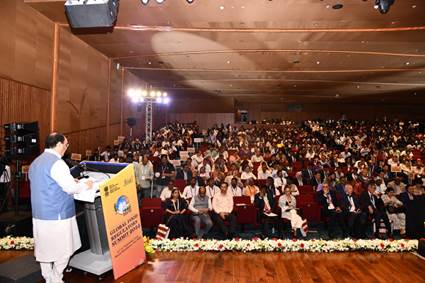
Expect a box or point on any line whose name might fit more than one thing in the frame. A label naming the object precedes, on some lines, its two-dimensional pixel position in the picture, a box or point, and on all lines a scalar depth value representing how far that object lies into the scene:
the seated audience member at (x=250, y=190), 7.94
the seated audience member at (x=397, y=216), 7.31
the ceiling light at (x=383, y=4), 5.78
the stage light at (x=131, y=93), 17.27
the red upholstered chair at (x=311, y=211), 7.13
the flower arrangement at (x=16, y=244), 5.06
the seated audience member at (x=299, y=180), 9.84
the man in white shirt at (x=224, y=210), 6.63
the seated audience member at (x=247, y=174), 9.76
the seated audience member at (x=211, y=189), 7.53
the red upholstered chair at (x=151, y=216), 6.67
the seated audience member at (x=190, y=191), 7.48
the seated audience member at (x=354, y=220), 6.83
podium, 4.04
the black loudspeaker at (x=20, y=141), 5.60
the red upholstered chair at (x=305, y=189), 8.61
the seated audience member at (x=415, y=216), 6.52
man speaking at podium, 3.42
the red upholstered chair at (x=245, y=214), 6.80
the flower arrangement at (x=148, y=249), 4.93
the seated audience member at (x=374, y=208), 6.98
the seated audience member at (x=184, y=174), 9.90
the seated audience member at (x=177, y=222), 6.54
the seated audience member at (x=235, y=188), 7.93
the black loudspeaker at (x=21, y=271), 3.81
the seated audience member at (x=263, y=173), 10.23
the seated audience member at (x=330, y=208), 7.02
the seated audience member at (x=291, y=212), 6.68
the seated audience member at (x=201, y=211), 6.55
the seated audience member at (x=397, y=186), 8.81
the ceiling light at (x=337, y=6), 8.12
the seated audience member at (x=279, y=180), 8.96
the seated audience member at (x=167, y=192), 7.49
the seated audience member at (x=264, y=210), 6.84
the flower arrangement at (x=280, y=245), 5.22
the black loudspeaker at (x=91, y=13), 4.96
